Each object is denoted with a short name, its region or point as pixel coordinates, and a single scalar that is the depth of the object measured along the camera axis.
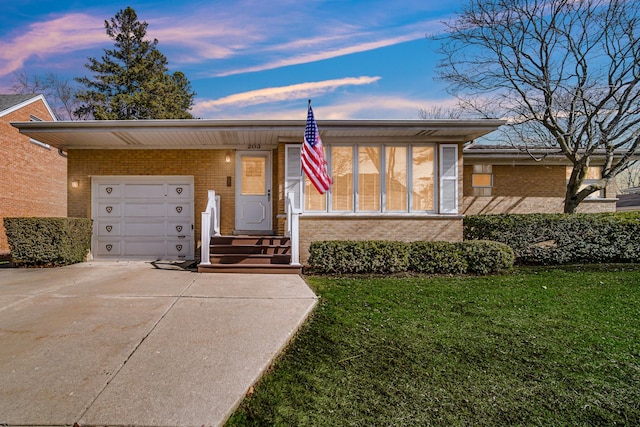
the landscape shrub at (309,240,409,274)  7.12
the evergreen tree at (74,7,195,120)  24.08
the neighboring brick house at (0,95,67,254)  14.46
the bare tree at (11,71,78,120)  23.70
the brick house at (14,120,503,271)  7.88
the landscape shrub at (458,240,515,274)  7.21
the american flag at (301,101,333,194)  7.22
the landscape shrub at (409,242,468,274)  7.12
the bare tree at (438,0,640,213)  10.40
